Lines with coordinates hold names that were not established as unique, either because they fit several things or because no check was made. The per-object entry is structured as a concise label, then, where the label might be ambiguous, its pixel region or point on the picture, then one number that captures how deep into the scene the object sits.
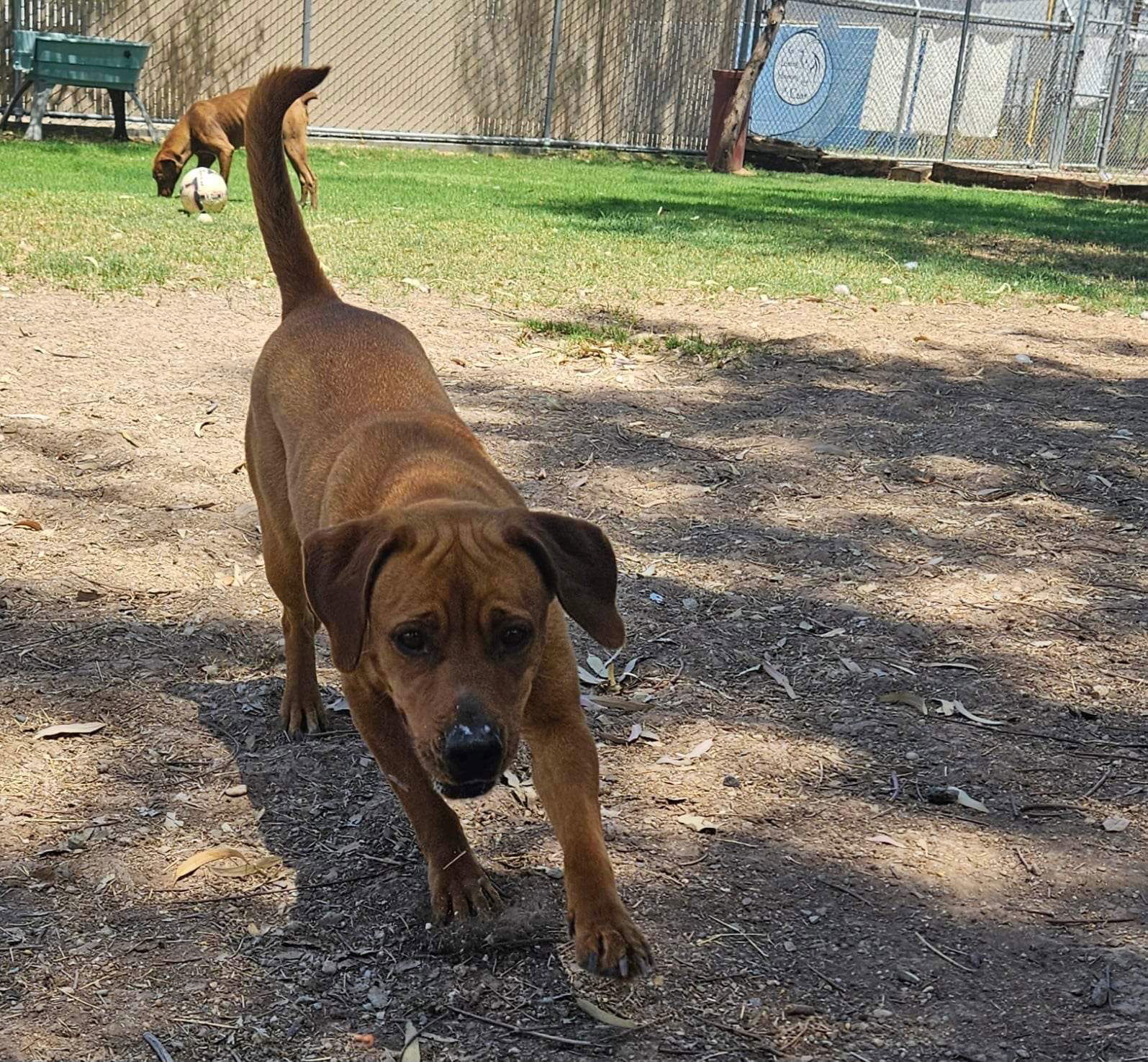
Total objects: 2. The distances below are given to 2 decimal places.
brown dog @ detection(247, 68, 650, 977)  2.85
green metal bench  17.55
